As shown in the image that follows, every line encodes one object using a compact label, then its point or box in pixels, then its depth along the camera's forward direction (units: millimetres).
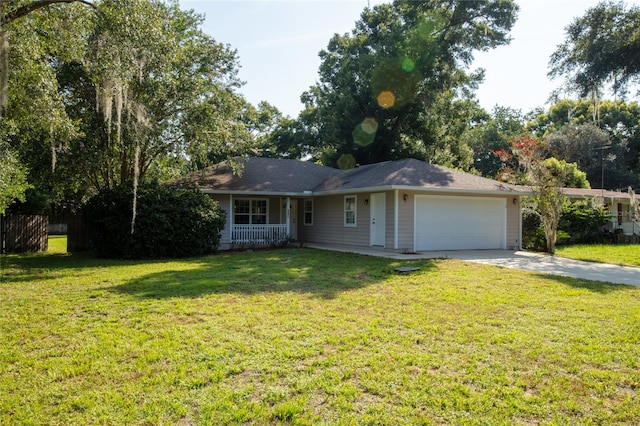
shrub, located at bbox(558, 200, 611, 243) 17422
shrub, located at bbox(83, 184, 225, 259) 11914
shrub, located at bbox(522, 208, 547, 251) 15664
